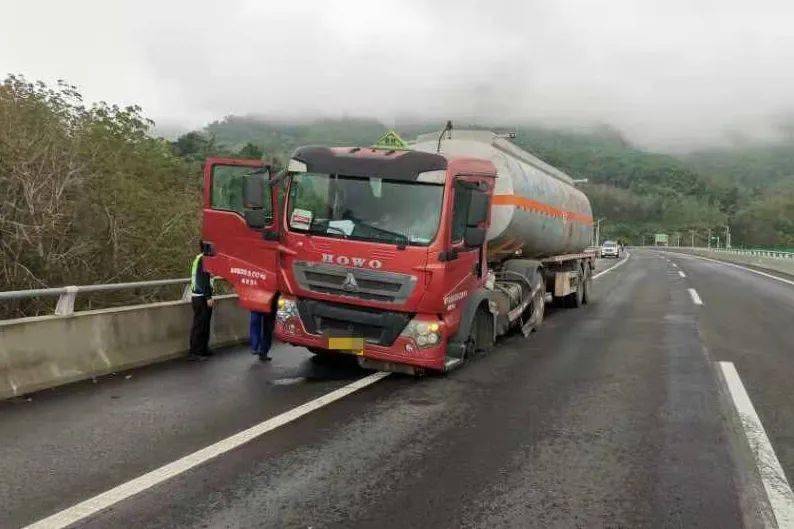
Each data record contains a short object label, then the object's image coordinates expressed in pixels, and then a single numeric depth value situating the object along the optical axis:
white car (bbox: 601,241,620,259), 66.70
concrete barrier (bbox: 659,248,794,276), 34.78
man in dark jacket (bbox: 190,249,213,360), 8.85
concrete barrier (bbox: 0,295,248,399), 6.84
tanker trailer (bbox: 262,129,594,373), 7.26
